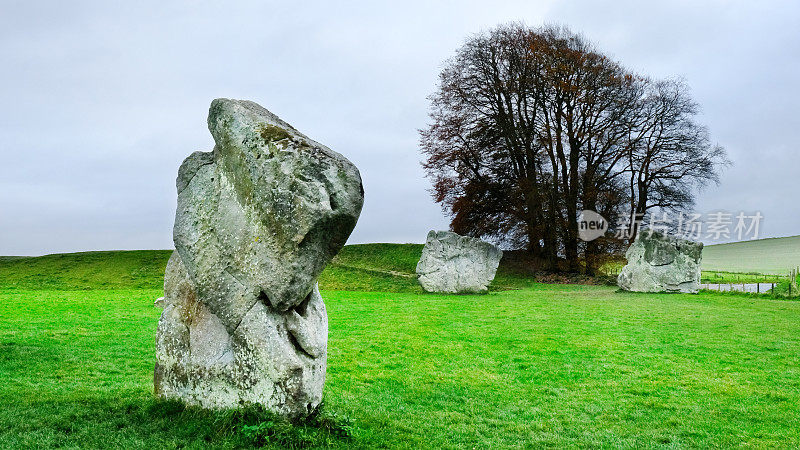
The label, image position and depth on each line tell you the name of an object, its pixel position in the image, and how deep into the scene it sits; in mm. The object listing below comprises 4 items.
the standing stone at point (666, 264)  23812
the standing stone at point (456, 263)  22625
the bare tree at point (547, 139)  32531
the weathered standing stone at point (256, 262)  5465
